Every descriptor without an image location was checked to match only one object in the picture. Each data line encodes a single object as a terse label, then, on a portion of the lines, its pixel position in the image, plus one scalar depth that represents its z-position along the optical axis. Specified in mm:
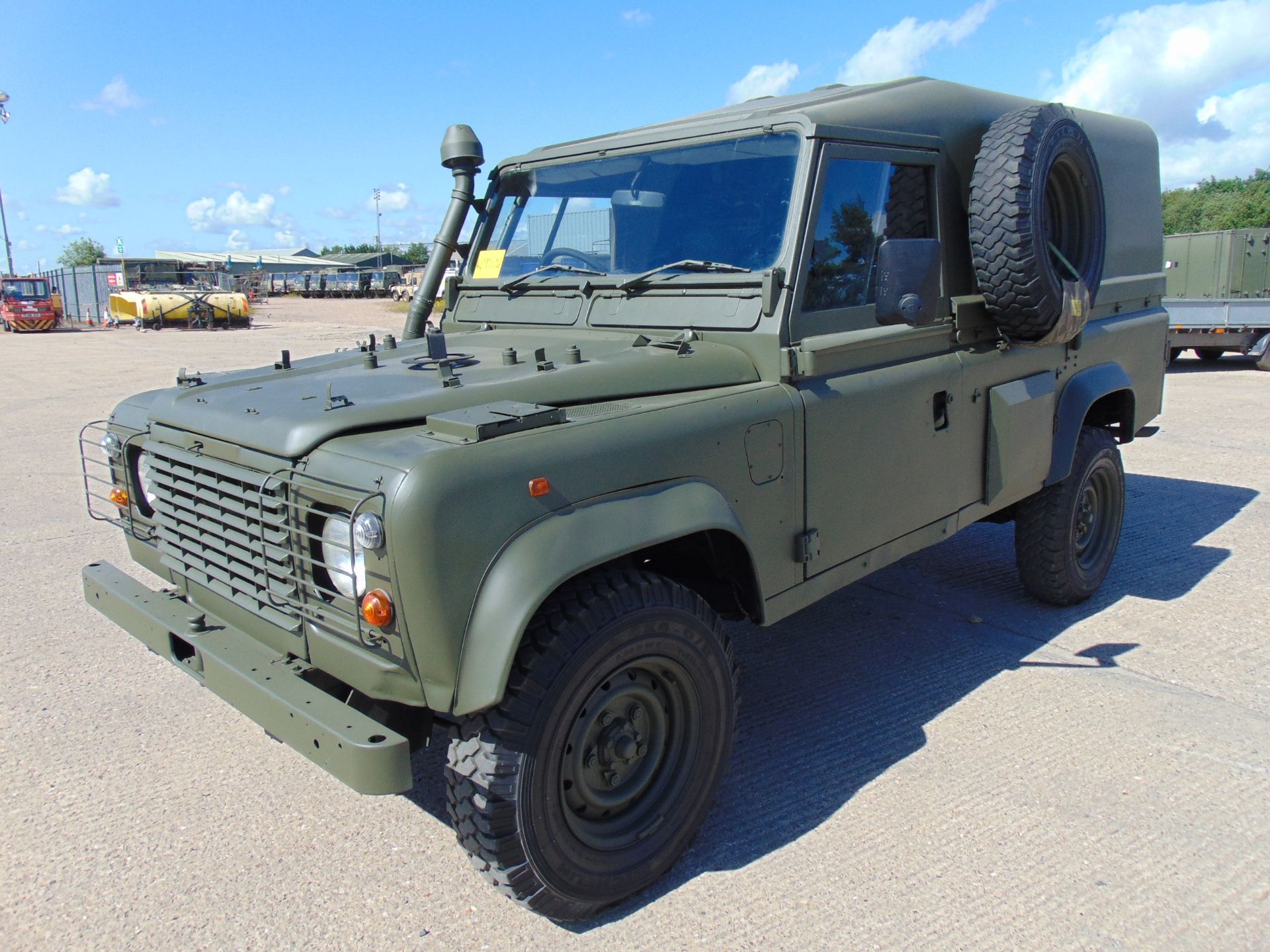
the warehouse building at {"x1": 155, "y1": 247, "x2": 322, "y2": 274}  64312
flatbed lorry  14438
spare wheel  3668
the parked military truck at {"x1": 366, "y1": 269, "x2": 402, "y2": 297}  55219
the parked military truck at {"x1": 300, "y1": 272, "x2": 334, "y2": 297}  58344
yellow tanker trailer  31875
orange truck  31547
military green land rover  2383
